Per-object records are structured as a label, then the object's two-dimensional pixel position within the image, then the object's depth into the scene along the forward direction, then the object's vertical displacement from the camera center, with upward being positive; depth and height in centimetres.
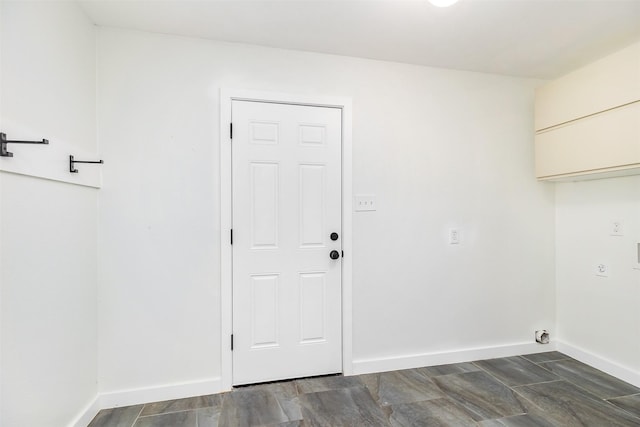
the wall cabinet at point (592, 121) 210 +67
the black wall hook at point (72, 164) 175 +26
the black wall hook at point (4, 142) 126 +27
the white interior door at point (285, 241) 234 -21
